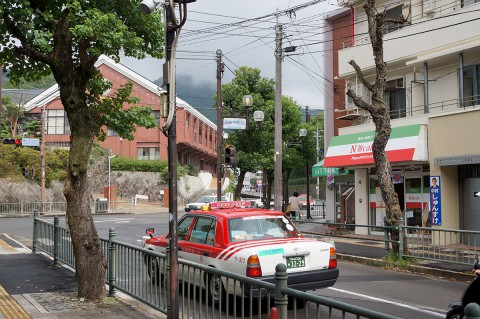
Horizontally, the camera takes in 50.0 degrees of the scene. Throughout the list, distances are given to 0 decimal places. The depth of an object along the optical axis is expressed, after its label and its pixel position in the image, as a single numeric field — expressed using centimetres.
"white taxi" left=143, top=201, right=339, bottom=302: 781
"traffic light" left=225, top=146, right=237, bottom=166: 2038
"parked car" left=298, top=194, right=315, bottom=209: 4806
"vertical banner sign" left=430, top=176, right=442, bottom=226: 1798
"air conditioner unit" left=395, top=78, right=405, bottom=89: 2136
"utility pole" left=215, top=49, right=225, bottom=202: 2358
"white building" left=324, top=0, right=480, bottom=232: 1769
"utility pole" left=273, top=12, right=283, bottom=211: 1973
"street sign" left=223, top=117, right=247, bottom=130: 2247
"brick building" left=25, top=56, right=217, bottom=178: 5372
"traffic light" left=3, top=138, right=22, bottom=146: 2717
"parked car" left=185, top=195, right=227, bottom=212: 3663
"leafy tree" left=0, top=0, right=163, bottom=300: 841
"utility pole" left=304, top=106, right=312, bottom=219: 3474
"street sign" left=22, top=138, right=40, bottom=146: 3026
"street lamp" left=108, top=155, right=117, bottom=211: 4803
